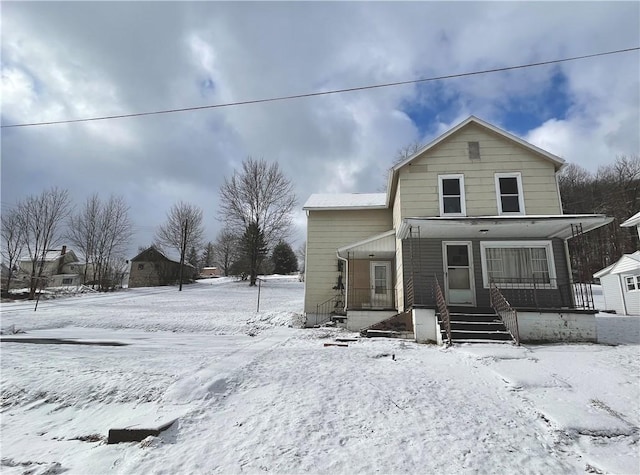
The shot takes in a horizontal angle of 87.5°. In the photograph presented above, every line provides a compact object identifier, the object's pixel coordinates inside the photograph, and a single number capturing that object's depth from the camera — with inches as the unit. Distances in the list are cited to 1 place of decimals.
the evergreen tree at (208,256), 2377.2
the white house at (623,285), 733.3
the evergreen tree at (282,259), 2059.3
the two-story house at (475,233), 424.5
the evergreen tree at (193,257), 1529.7
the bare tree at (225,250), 1502.7
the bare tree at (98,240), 1385.3
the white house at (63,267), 1636.3
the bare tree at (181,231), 1371.8
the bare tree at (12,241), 1233.4
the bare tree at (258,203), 1246.9
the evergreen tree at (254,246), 1209.5
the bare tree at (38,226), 1210.0
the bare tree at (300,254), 2549.2
